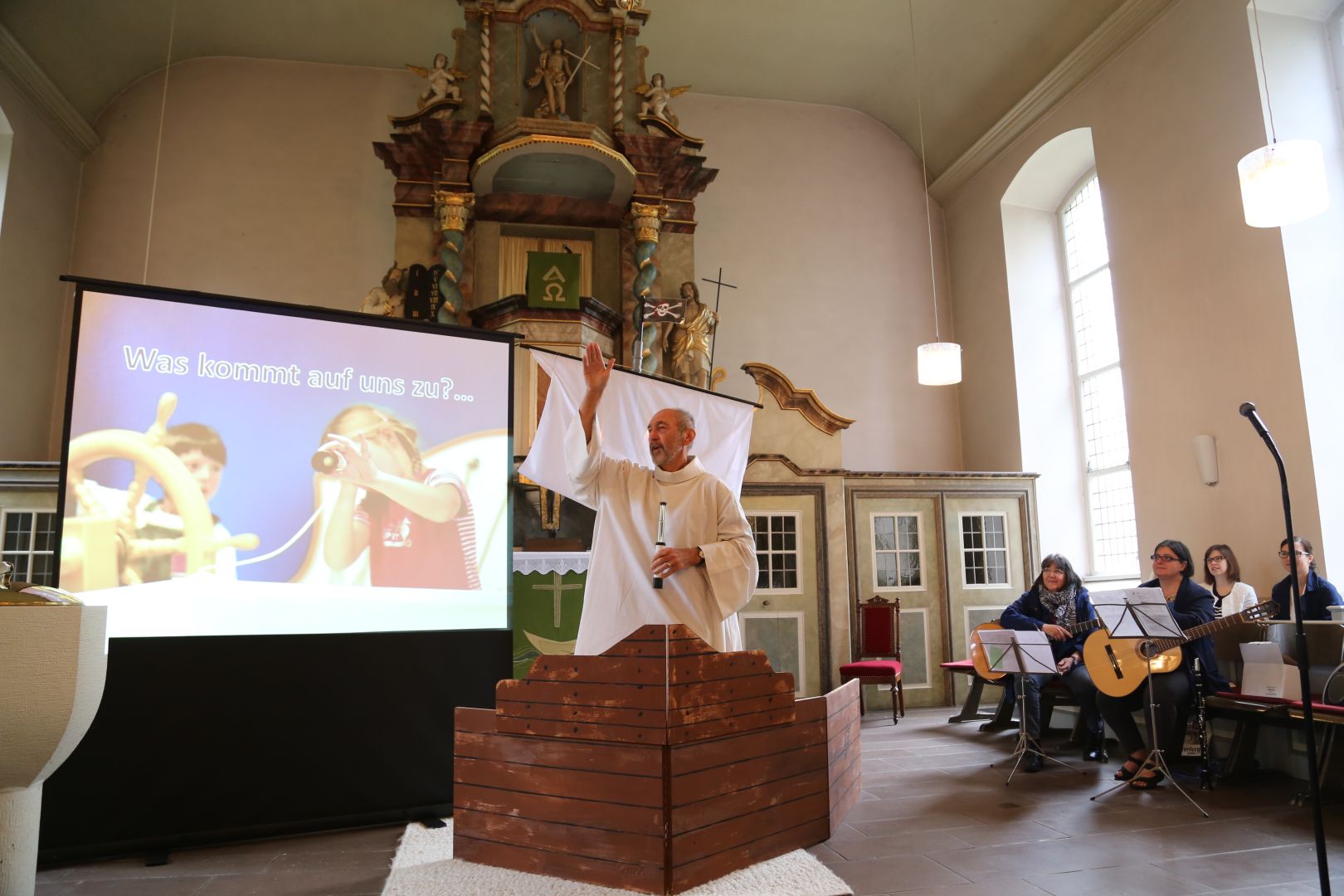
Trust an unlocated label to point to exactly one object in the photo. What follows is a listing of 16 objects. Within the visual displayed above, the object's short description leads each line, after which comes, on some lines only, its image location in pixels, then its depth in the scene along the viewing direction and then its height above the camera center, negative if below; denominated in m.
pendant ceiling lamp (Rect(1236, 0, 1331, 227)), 5.40 +2.39
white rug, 3.06 -1.03
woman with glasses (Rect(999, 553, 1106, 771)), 5.74 -0.28
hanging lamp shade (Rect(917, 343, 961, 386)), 8.53 +2.07
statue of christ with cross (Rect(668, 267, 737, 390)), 9.16 +2.45
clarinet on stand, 4.75 -0.83
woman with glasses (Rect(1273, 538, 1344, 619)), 5.59 -0.08
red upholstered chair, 8.37 -0.45
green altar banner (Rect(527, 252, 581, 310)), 8.38 +2.91
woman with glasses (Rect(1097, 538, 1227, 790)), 4.98 -0.59
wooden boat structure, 2.96 -0.63
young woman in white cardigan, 6.52 -0.03
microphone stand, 2.69 -0.42
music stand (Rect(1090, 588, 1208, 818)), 4.72 -0.22
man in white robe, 3.63 +0.22
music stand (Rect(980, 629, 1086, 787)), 5.47 -0.45
